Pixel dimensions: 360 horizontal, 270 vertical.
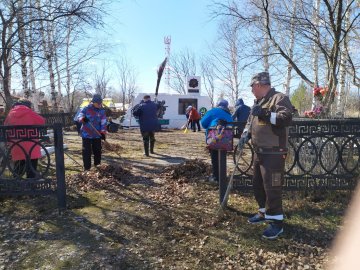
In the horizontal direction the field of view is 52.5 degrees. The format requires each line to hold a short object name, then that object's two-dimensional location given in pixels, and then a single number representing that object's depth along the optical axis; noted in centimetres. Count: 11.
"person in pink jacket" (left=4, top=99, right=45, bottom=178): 589
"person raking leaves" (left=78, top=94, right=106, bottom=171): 724
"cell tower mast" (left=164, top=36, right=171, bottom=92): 5091
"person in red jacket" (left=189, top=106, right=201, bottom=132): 2123
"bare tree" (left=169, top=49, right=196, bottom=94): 5119
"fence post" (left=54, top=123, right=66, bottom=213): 498
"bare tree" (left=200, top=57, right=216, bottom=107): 4619
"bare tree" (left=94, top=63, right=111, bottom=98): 4202
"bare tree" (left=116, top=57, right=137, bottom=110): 4877
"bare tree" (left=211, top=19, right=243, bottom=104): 3294
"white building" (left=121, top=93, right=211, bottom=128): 2505
